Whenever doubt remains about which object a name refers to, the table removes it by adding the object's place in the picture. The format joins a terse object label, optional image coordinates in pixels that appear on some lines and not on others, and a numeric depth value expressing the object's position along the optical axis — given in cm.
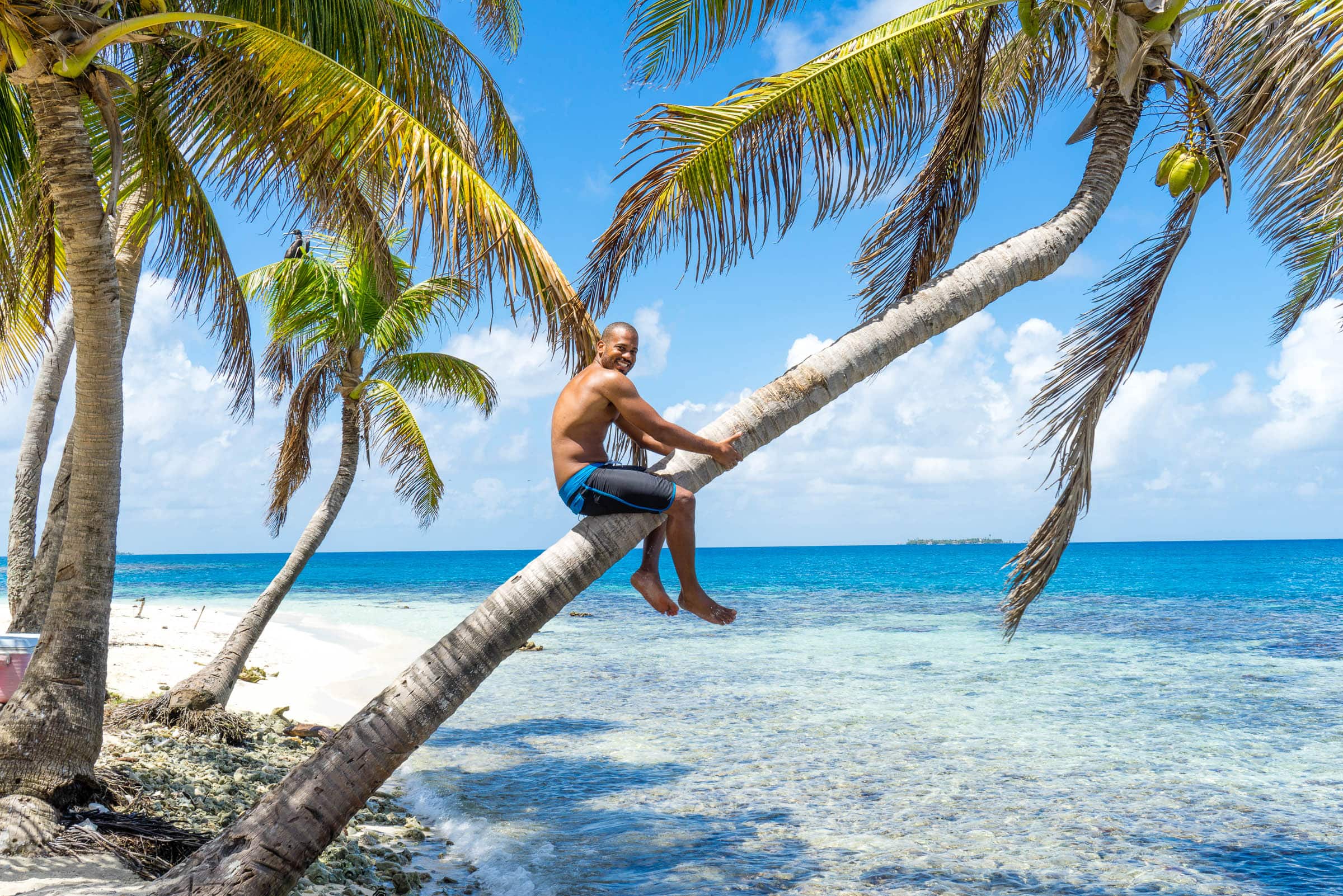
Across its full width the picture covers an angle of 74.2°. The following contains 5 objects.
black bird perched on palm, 1027
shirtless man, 364
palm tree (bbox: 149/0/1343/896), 346
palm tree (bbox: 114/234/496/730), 1034
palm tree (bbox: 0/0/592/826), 438
